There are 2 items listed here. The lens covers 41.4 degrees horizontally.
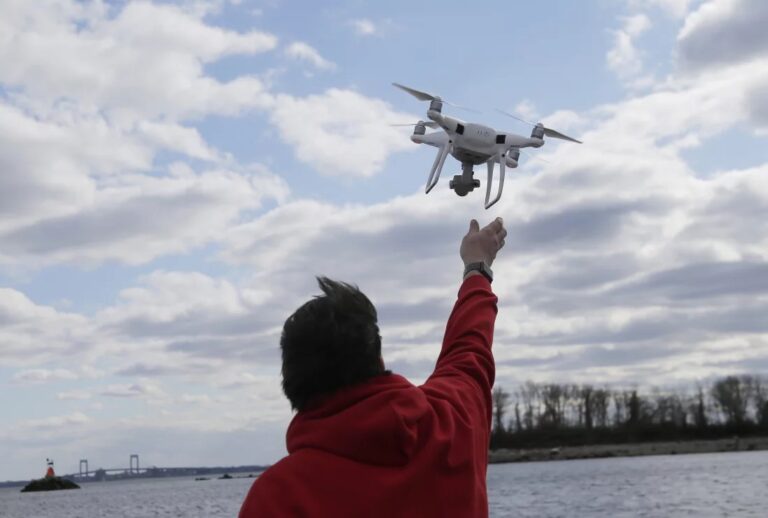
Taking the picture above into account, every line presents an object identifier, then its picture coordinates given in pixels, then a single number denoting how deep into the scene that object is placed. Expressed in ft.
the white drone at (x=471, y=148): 13.70
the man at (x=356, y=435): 9.63
